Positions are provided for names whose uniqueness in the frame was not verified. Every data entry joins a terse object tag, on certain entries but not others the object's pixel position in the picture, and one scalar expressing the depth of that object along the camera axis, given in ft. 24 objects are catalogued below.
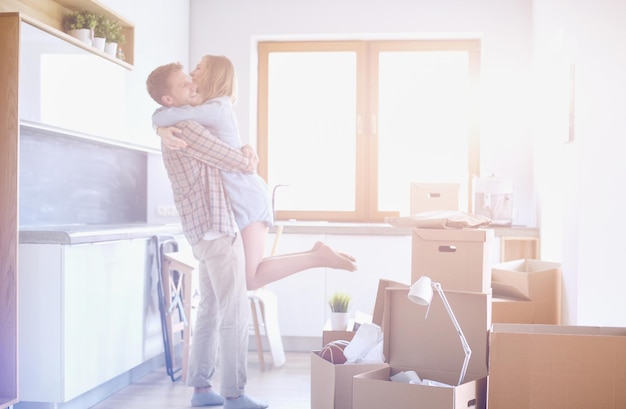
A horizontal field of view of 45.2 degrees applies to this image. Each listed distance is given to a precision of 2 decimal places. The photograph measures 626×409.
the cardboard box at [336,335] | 9.14
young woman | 11.14
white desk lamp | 6.16
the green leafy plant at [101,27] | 12.82
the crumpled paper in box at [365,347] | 7.91
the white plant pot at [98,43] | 12.64
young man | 10.96
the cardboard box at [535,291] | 10.34
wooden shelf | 10.77
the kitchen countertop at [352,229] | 15.47
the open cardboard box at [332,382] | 7.40
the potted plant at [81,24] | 12.25
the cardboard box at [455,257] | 8.78
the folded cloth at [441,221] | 8.93
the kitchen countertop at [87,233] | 10.21
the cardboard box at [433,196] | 13.98
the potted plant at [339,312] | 9.96
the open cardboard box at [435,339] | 7.14
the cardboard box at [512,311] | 10.12
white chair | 14.56
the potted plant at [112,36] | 13.04
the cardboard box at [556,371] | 6.15
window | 17.69
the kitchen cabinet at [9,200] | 9.70
